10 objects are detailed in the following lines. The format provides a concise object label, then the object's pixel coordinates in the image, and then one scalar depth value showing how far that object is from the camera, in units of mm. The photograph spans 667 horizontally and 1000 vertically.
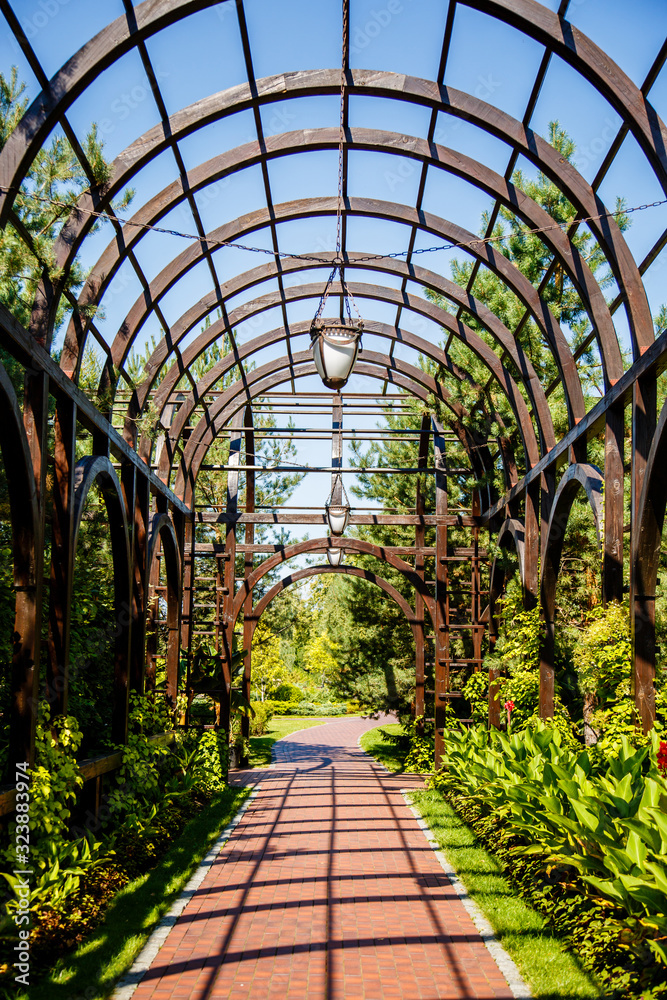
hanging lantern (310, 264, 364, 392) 6773
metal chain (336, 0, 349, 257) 7342
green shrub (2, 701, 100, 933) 5988
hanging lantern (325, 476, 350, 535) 13820
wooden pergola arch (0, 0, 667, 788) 6395
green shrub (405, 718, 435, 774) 15547
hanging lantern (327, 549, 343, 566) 15617
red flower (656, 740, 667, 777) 5285
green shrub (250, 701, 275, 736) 26422
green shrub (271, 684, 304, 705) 36656
